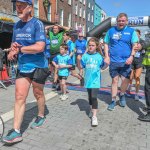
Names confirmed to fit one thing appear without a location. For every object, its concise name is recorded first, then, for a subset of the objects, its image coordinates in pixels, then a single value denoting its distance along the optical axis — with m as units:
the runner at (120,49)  5.43
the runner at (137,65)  6.57
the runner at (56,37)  7.21
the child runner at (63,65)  6.35
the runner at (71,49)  7.73
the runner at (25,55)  3.55
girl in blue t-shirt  4.64
